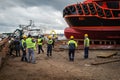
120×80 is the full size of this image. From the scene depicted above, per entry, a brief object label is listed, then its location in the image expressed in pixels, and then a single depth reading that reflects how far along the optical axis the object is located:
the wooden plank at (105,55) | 7.93
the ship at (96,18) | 9.71
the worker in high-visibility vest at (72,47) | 7.48
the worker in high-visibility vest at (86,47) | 7.87
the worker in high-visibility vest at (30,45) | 6.88
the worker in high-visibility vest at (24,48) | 7.20
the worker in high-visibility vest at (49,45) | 8.57
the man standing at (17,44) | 8.32
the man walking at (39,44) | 9.67
